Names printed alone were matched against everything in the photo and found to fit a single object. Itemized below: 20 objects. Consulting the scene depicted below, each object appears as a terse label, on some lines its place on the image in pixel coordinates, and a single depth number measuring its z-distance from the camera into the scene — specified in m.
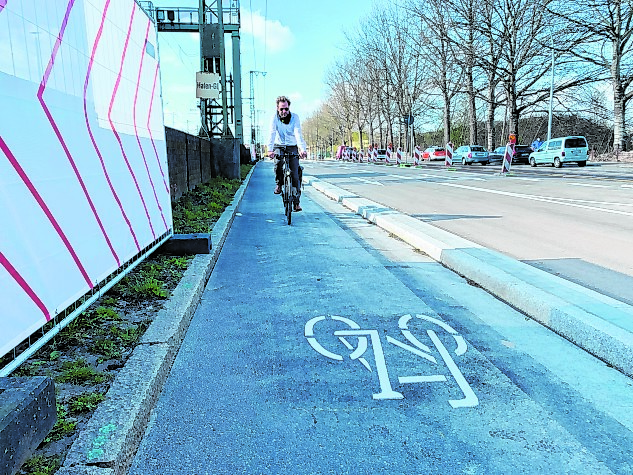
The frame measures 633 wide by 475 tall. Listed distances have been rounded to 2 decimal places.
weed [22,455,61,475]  1.95
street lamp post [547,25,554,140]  36.74
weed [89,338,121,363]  3.05
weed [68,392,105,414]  2.43
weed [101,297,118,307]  3.98
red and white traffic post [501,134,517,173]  23.67
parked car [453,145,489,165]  39.06
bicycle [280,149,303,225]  9.01
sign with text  15.90
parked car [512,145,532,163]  38.28
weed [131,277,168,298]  4.18
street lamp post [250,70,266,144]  79.19
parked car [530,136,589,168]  30.72
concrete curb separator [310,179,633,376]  3.23
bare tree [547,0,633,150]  31.66
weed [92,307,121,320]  3.67
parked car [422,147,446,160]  54.19
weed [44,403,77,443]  2.21
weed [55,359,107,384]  2.72
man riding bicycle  8.83
